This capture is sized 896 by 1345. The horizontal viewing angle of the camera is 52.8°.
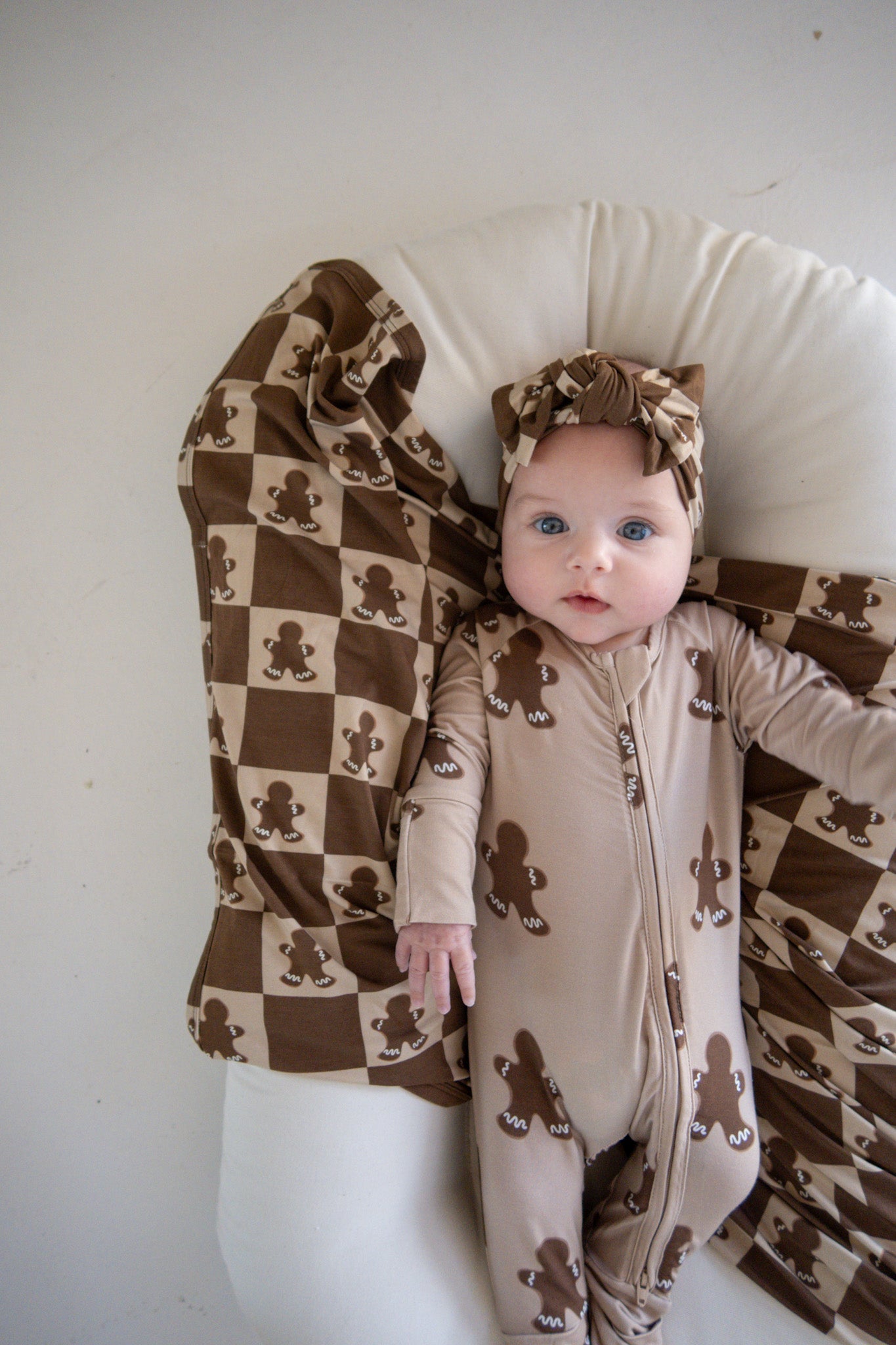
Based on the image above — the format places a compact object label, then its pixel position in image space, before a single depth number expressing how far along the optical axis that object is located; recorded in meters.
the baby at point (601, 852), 0.94
